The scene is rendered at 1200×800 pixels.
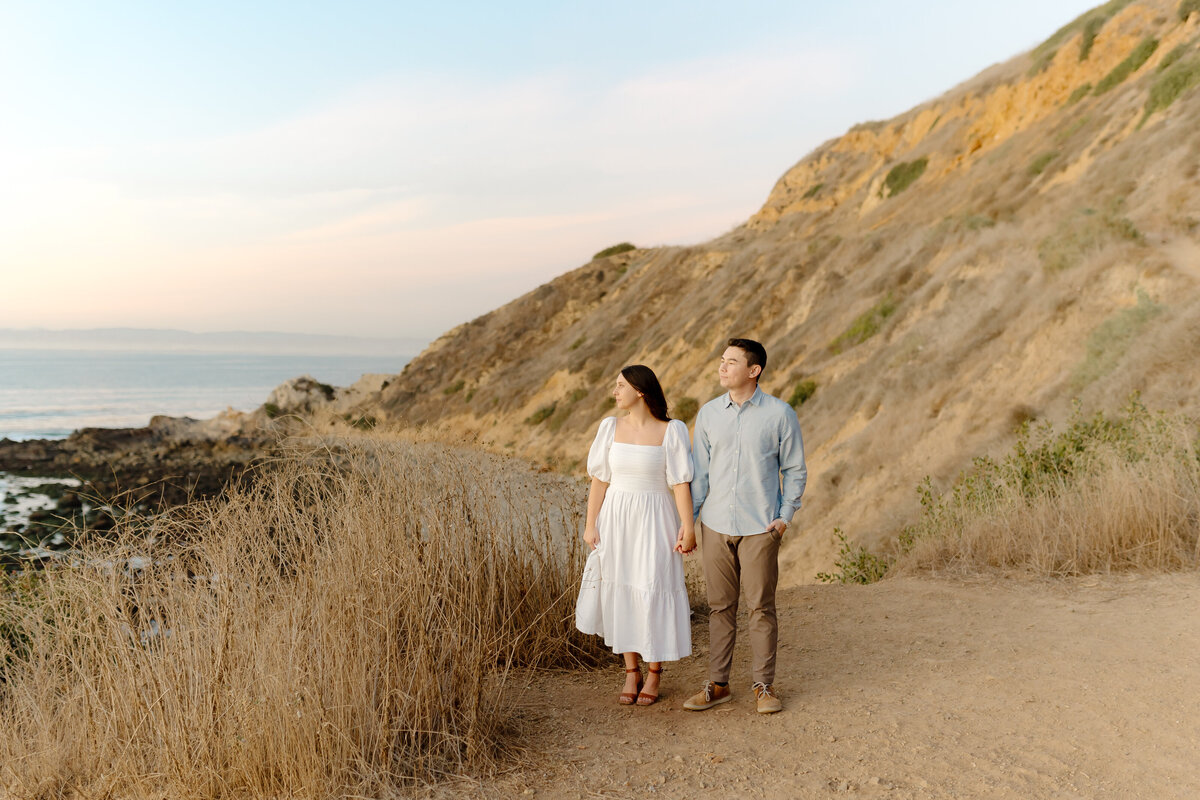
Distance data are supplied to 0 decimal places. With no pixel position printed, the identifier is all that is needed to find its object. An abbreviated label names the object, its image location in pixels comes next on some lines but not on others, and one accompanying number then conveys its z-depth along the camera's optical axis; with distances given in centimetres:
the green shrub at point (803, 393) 1922
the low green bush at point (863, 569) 826
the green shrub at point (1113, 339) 1158
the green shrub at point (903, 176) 2855
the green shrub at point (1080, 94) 2423
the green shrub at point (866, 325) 1973
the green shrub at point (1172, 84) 1844
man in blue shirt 424
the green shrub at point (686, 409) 2478
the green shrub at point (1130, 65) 2264
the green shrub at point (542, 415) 3244
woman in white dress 431
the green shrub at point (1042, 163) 2166
